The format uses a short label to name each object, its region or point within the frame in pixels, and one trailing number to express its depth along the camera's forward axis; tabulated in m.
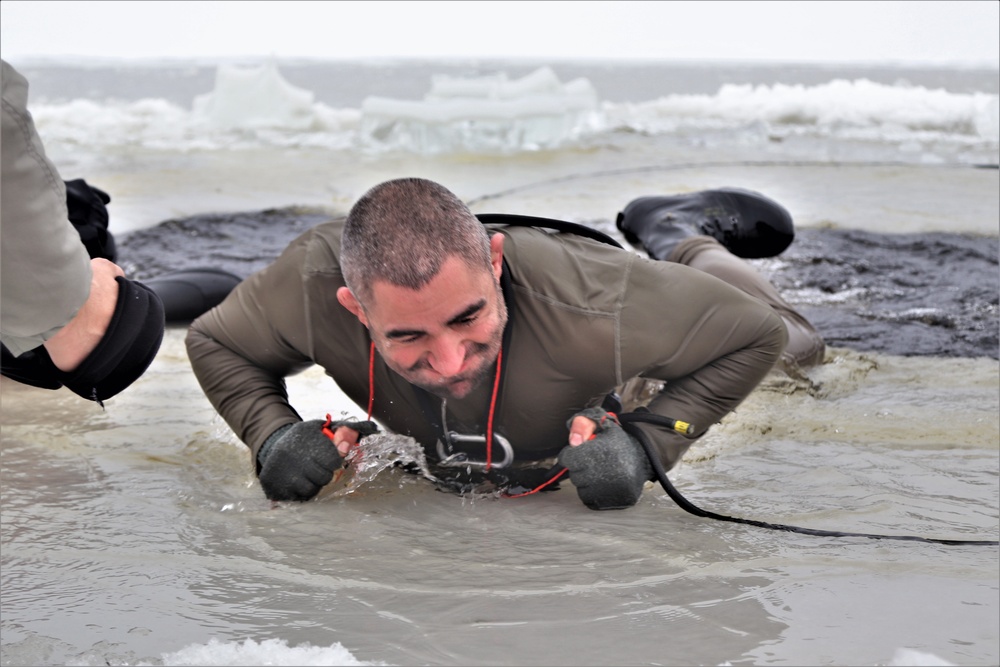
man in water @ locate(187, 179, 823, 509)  2.09
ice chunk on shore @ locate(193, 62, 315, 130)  11.48
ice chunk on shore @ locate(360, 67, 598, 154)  9.56
